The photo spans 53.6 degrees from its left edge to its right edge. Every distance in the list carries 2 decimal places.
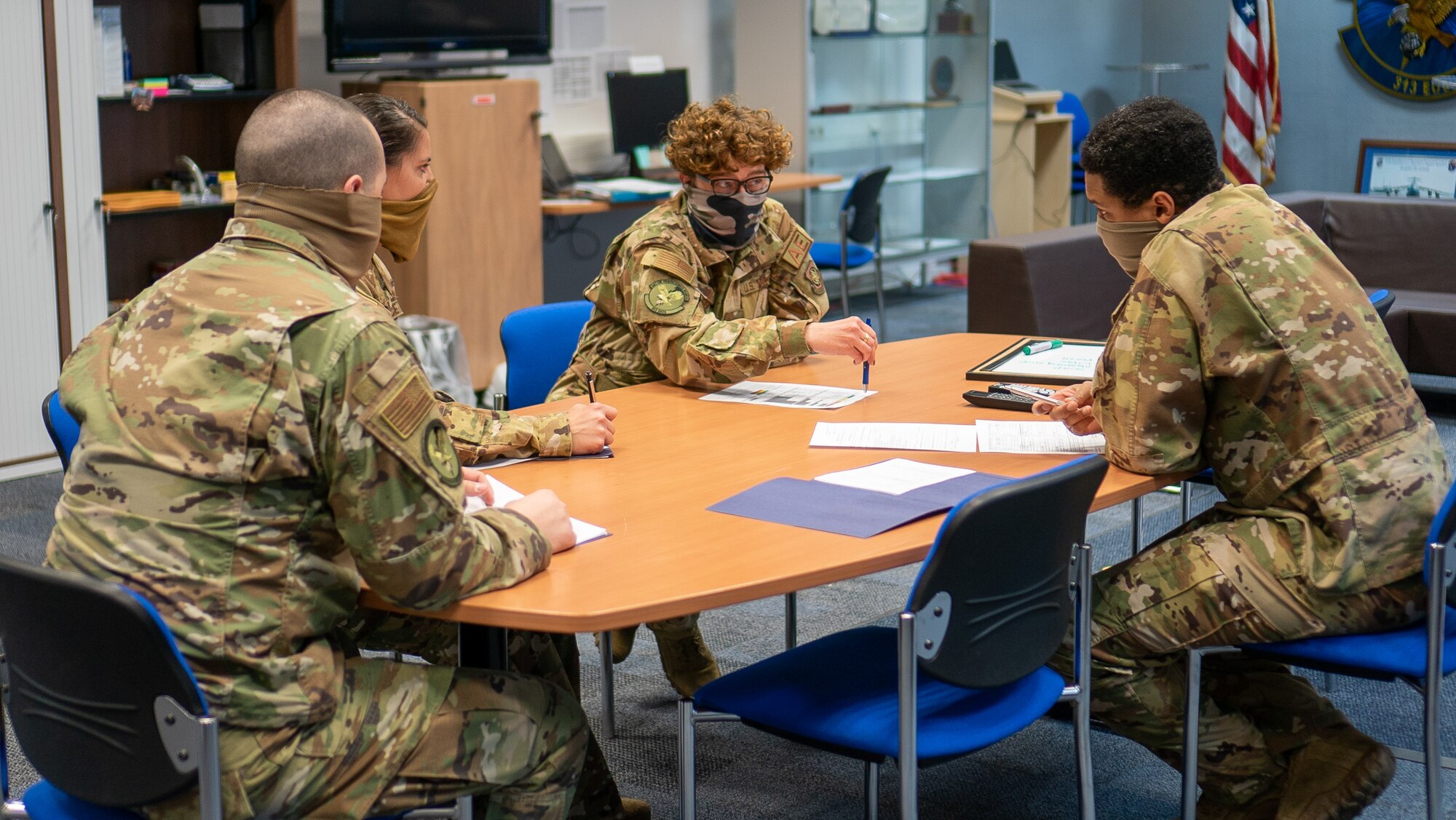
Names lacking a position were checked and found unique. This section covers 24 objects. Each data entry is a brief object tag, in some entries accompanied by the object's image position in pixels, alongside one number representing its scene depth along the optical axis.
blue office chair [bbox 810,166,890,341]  6.22
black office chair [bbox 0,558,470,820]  1.47
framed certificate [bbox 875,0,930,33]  7.41
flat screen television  5.16
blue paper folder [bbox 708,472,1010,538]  1.94
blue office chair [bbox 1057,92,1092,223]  8.55
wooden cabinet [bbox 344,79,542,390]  5.27
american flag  8.36
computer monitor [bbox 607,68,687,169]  6.25
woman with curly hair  2.73
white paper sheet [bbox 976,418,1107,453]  2.34
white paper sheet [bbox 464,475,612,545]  1.89
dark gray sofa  4.95
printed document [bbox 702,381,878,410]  2.68
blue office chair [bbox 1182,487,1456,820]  2.03
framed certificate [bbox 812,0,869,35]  7.04
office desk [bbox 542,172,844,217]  5.59
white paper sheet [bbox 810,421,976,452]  2.35
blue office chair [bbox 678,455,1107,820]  1.75
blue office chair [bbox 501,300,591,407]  3.10
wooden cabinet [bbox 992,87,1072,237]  8.15
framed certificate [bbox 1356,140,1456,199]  8.34
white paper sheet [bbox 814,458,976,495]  2.10
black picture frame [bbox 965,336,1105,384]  2.79
